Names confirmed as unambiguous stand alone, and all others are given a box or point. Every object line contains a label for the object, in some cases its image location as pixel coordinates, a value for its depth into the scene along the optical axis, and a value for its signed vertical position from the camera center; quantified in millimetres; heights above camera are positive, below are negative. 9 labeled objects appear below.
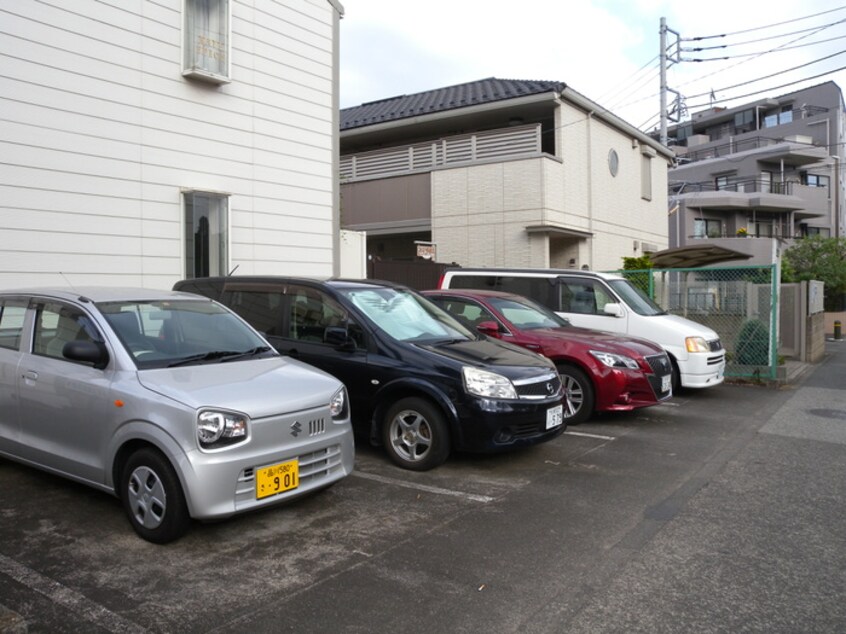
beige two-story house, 16922 +3628
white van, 9406 +11
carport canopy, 14039 +1159
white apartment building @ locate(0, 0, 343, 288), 7754 +2308
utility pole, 28575 +10808
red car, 7445 -580
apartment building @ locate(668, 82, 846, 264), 37969 +8243
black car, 5426 -482
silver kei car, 3873 -597
